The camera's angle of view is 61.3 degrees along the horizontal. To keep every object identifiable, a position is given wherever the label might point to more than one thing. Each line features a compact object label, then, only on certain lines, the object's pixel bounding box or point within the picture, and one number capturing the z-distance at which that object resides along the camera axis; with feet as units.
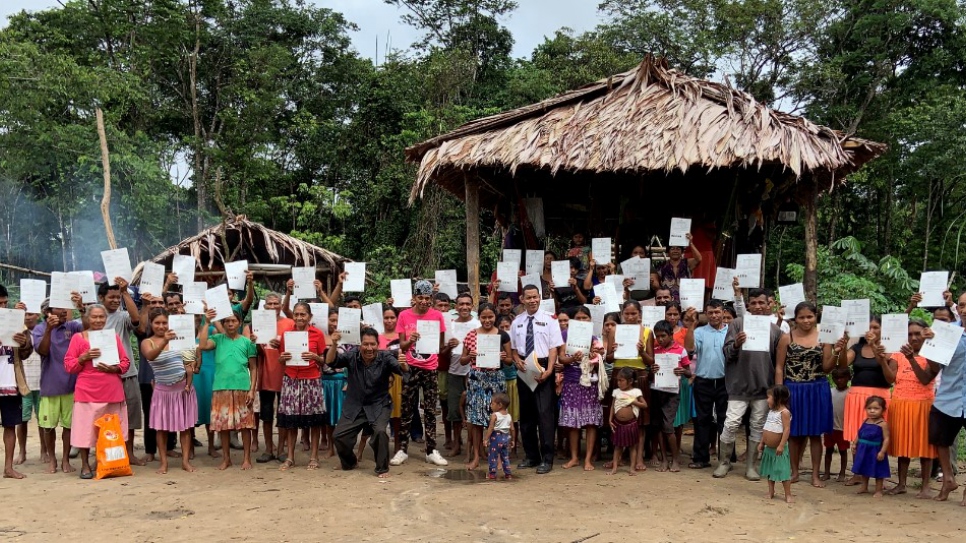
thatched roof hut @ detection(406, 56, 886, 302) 28.04
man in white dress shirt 23.26
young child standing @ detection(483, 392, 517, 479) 22.15
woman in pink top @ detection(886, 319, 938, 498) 20.02
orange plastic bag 22.50
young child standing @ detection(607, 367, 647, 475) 22.75
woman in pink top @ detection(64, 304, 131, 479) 22.38
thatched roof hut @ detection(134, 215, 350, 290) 42.24
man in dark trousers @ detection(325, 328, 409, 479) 23.21
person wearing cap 24.59
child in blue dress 20.44
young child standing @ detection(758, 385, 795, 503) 19.75
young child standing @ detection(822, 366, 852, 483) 22.54
